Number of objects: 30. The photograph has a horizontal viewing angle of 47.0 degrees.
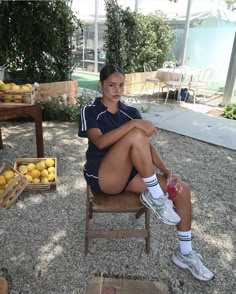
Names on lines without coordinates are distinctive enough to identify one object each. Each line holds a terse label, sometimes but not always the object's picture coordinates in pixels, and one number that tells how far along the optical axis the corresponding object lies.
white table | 7.45
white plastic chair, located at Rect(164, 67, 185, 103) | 7.45
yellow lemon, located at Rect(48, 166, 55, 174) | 3.09
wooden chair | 1.95
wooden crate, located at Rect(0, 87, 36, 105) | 2.99
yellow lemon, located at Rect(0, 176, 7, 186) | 2.75
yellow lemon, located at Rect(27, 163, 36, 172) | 3.06
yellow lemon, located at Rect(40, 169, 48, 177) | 3.03
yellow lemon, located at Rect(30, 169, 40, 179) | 3.01
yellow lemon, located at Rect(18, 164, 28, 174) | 3.02
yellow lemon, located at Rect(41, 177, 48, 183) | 2.99
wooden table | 2.90
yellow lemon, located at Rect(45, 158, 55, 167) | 3.17
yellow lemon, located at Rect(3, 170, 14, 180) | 2.80
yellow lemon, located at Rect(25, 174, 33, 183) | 2.95
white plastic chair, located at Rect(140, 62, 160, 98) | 8.91
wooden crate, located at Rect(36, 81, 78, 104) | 5.88
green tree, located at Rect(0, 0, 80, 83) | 5.42
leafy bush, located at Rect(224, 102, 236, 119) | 6.57
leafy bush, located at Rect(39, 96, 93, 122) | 5.46
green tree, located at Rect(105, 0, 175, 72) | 7.86
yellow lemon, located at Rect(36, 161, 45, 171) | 3.09
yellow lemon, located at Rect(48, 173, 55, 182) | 3.04
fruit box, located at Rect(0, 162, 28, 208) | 2.64
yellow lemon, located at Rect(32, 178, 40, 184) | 2.96
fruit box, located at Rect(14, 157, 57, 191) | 2.93
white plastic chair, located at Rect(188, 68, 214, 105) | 7.72
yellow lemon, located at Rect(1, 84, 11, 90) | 2.98
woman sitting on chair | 1.87
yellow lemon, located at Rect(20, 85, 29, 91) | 3.05
